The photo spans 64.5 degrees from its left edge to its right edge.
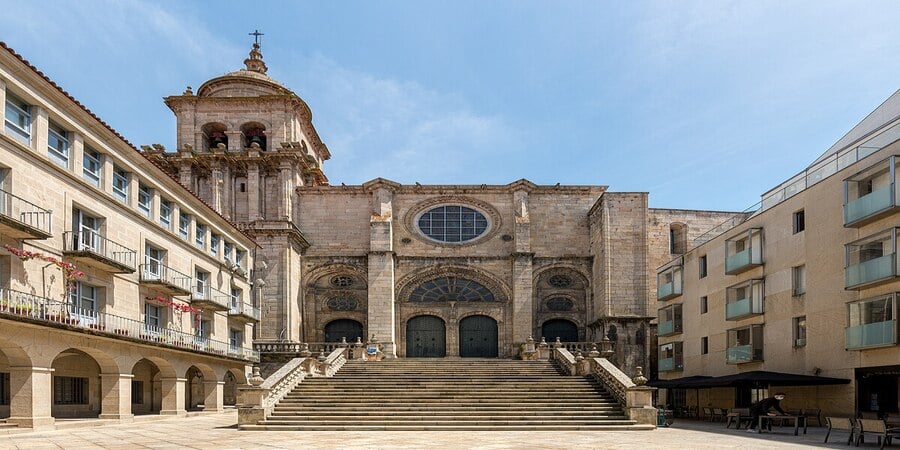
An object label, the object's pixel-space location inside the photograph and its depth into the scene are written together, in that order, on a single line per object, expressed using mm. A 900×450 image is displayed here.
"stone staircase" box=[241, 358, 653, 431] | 20625
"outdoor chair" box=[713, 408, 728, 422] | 25472
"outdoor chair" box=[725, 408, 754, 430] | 21734
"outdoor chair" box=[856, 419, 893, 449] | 15516
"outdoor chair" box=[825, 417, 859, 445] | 17080
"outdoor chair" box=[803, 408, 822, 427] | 23156
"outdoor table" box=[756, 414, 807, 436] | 19422
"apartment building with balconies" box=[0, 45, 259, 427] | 18328
